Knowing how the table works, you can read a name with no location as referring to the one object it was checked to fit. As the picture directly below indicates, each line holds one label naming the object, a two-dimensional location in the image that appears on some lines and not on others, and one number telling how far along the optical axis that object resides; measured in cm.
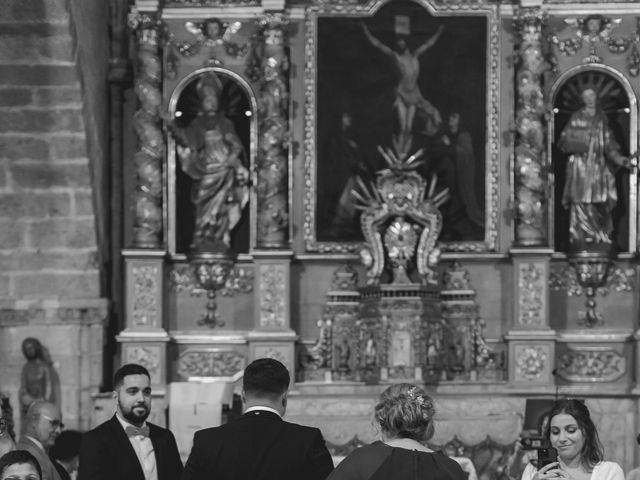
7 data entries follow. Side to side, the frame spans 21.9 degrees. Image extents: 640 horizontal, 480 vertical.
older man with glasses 1007
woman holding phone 795
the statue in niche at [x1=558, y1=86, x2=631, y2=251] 1805
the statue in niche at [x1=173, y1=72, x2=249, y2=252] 1820
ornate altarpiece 1788
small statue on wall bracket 1780
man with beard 884
